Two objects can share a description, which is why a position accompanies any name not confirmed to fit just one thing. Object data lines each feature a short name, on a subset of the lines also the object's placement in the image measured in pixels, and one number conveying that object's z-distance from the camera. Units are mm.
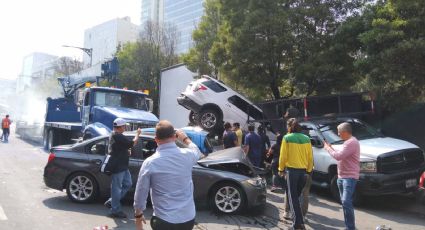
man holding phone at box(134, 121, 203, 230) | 3438
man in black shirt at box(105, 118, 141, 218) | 7195
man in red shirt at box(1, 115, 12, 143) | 23328
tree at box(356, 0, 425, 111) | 11320
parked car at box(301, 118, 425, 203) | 8609
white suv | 15117
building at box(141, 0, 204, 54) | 96688
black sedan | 7758
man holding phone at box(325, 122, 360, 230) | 6301
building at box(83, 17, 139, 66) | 103312
